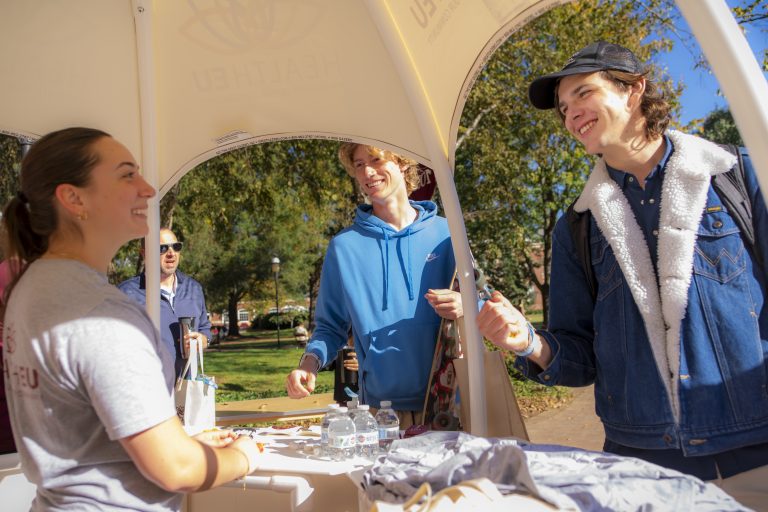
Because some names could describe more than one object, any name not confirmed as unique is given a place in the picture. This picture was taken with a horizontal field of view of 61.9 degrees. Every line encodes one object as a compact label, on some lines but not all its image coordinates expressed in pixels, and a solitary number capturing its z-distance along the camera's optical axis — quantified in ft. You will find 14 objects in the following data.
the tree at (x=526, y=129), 39.01
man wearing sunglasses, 17.12
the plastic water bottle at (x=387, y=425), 8.98
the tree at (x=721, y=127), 80.33
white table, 8.20
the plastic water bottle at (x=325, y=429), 8.85
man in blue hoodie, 9.93
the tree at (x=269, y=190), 39.37
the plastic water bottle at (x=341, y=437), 8.59
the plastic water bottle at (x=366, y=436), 8.58
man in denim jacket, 6.37
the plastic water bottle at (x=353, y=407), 8.94
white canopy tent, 9.82
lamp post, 89.53
